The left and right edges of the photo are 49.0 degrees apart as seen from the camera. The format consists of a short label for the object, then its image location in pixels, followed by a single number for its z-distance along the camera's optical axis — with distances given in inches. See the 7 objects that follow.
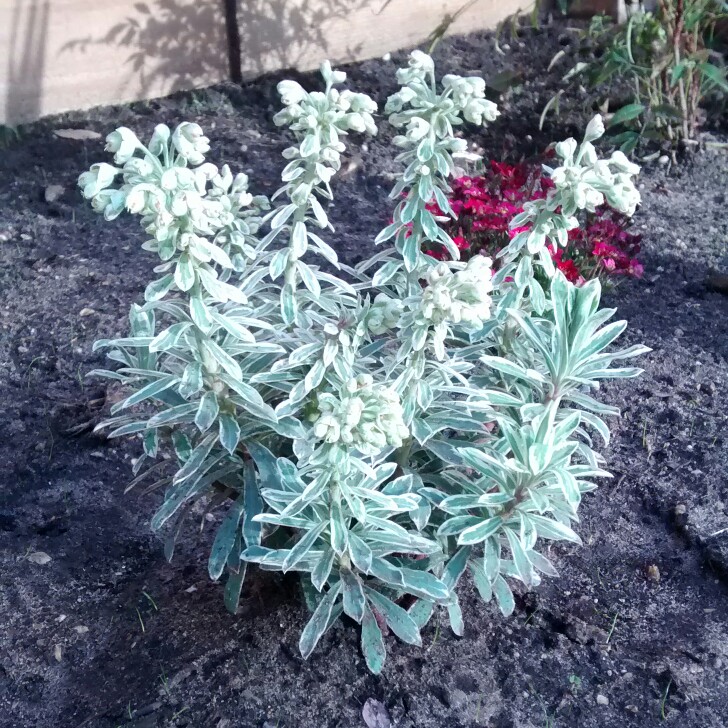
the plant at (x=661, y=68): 159.9
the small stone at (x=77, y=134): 169.5
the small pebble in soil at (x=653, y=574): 92.3
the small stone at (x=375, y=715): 77.0
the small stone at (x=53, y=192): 156.9
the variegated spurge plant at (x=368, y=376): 60.7
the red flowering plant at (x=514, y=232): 118.0
